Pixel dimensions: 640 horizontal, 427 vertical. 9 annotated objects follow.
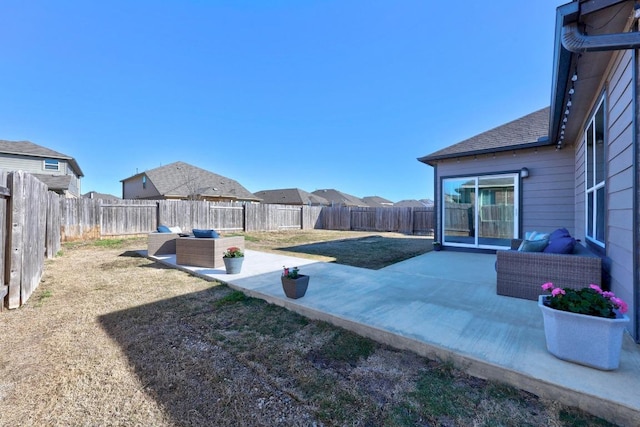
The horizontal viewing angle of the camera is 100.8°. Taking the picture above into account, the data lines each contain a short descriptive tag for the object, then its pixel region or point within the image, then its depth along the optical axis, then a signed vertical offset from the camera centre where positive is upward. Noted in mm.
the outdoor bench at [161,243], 6848 -790
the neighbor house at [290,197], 32750 +2086
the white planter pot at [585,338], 1742 -856
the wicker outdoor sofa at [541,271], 3059 -708
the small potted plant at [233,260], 4836 -856
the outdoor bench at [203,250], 5449 -771
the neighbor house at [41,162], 16275 +3363
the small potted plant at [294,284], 3384 -909
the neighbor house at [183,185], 20781 +2346
